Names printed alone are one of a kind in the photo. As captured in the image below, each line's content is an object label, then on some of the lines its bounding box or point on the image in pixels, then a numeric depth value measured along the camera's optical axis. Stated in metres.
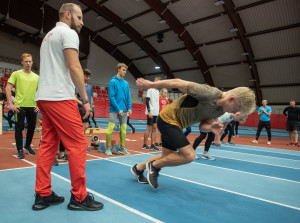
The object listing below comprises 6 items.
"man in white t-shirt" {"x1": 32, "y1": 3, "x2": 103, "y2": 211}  2.18
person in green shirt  4.26
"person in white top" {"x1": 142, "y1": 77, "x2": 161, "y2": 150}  6.51
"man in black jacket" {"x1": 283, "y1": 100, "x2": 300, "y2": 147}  9.62
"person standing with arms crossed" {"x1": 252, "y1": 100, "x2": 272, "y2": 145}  9.70
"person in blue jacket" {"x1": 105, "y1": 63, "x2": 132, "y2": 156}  5.15
